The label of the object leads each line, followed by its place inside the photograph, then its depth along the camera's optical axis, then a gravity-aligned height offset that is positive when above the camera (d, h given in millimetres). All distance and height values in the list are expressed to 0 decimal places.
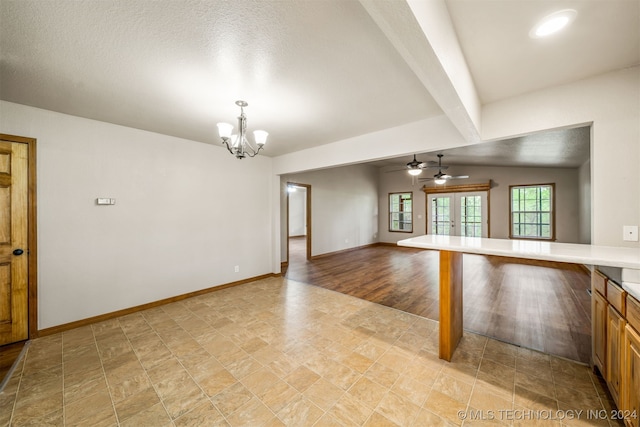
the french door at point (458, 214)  7469 -86
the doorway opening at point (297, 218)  11291 -324
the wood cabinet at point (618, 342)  1292 -858
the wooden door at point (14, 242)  2457 -304
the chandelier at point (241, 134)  2344 +817
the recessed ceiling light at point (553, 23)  1391 +1161
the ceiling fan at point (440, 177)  6270 +919
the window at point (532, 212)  6522 -26
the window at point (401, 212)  8852 -12
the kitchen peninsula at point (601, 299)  1338 -647
